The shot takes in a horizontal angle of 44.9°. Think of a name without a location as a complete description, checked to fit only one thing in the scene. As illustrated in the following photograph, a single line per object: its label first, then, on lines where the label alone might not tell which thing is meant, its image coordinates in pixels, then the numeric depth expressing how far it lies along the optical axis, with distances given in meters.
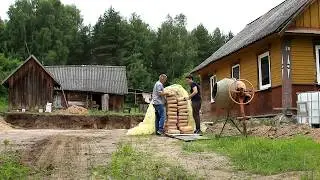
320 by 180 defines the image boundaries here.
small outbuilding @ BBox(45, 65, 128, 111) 34.38
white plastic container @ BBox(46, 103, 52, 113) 27.79
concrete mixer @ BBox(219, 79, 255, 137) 10.13
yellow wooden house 13.50
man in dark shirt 11.11
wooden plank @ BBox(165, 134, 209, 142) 9.86
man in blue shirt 11.17
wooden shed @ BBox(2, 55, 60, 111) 28.77
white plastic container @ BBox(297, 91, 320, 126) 11.58
